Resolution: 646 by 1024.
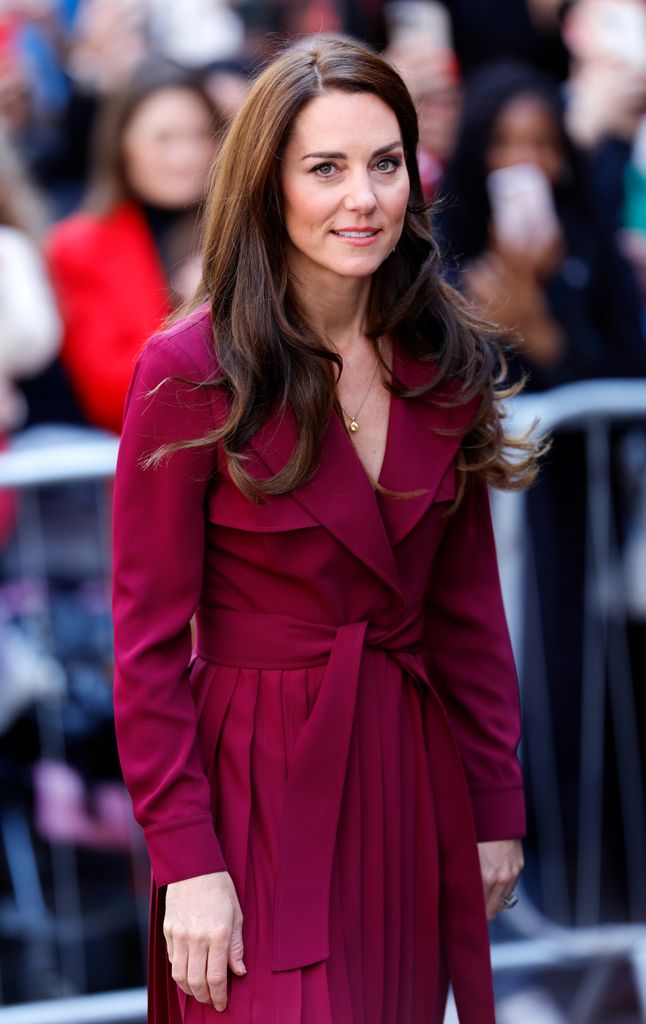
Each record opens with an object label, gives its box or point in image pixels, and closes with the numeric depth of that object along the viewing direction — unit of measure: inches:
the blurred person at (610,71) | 430.9
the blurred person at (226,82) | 382.9
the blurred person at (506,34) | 433.4
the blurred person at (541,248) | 379.6
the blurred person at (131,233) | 361.1
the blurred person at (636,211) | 415.8
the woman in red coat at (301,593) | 177.0
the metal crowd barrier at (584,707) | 311.0
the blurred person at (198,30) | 404.2
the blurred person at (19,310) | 352.5
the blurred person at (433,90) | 397.1
